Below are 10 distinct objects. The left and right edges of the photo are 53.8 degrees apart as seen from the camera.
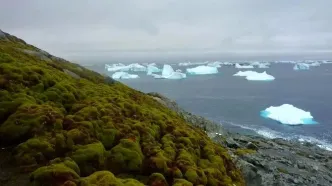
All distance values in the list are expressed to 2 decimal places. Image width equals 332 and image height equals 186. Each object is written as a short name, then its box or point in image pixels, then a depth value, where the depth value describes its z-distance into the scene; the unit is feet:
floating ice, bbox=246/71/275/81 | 506.07
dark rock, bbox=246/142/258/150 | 101.30
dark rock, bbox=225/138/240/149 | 92.06
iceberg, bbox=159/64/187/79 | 523.70
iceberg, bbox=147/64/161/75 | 583.95
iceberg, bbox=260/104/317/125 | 217.77
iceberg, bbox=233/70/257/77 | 574.11
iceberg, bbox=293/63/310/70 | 607.69
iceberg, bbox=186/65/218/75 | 616.80
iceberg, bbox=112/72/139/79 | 505.29
